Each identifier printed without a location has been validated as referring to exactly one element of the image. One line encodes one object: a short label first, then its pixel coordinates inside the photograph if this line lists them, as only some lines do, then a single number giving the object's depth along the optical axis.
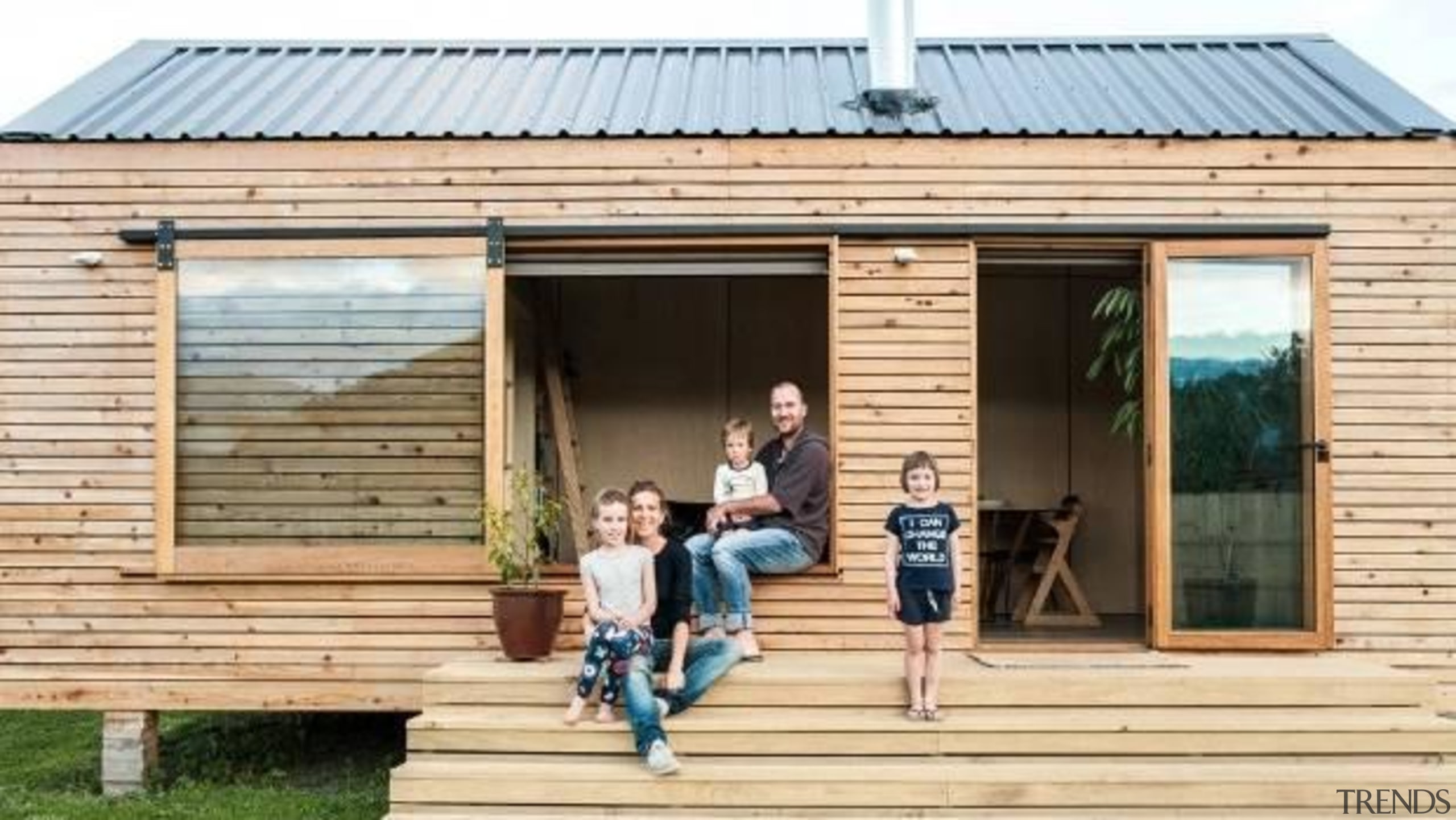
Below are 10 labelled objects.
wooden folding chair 9.24
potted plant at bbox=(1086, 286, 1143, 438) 7.66
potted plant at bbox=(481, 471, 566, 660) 6.82
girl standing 6.21
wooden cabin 7.26
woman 6.26
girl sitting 6.15
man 6.89
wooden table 9.78
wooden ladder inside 9.79
